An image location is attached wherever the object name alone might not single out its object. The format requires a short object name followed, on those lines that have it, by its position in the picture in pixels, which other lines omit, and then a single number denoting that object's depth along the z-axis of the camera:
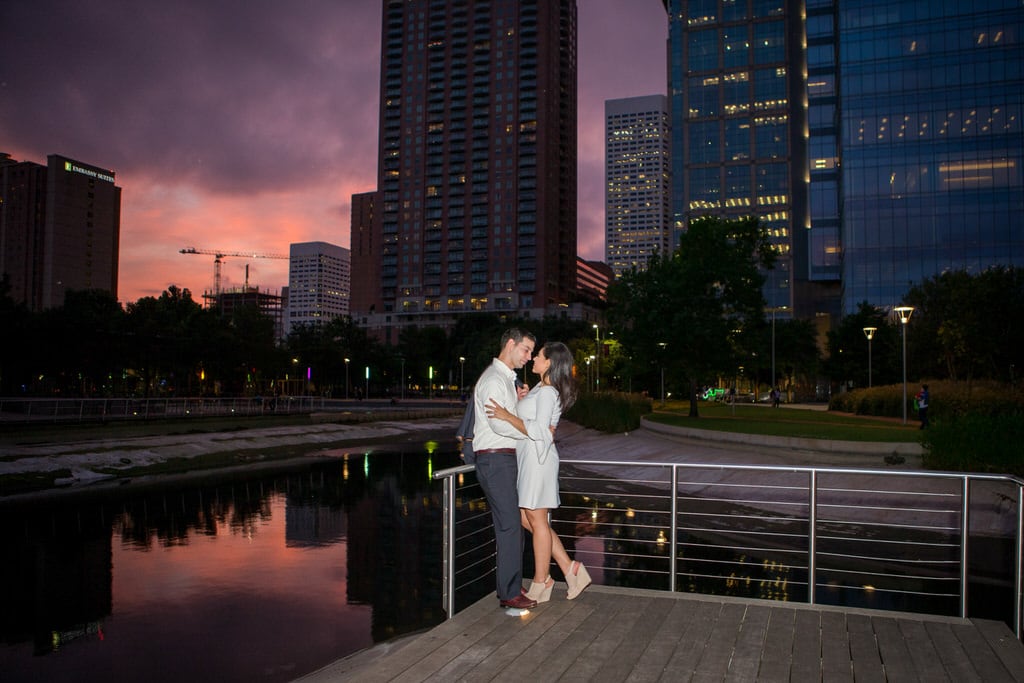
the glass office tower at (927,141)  72.00
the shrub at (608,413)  34.09
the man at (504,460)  5.41
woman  5.43
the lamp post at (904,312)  29.47
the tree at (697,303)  37.50
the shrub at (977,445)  14.27
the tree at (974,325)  37.19
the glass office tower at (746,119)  121.44
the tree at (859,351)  58.51
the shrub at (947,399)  23.48
